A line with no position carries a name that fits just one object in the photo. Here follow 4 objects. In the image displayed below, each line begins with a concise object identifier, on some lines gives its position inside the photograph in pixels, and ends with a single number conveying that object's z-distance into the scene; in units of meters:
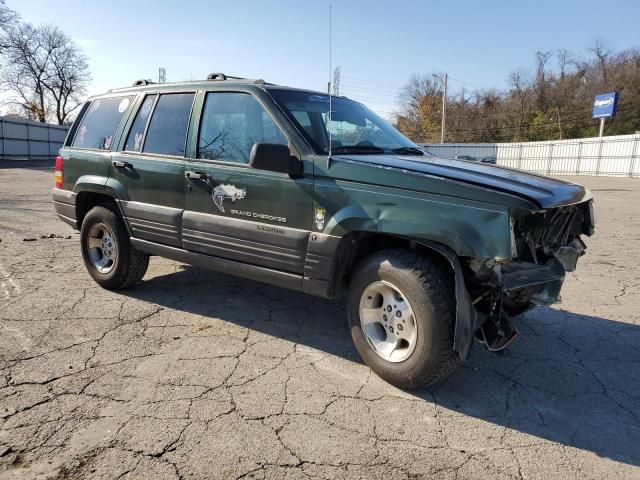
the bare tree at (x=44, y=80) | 47.94
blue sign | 41.75
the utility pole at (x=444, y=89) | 52.47
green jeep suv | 2.96
